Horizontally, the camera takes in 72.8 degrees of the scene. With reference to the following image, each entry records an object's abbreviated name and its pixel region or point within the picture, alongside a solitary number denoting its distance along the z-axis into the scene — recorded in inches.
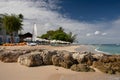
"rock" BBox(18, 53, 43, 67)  193.9
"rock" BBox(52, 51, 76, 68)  191.6
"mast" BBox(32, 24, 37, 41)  779.3
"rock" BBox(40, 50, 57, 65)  202.6
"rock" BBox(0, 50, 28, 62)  226.1
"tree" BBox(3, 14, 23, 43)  879.6
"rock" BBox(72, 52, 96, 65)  202.5
